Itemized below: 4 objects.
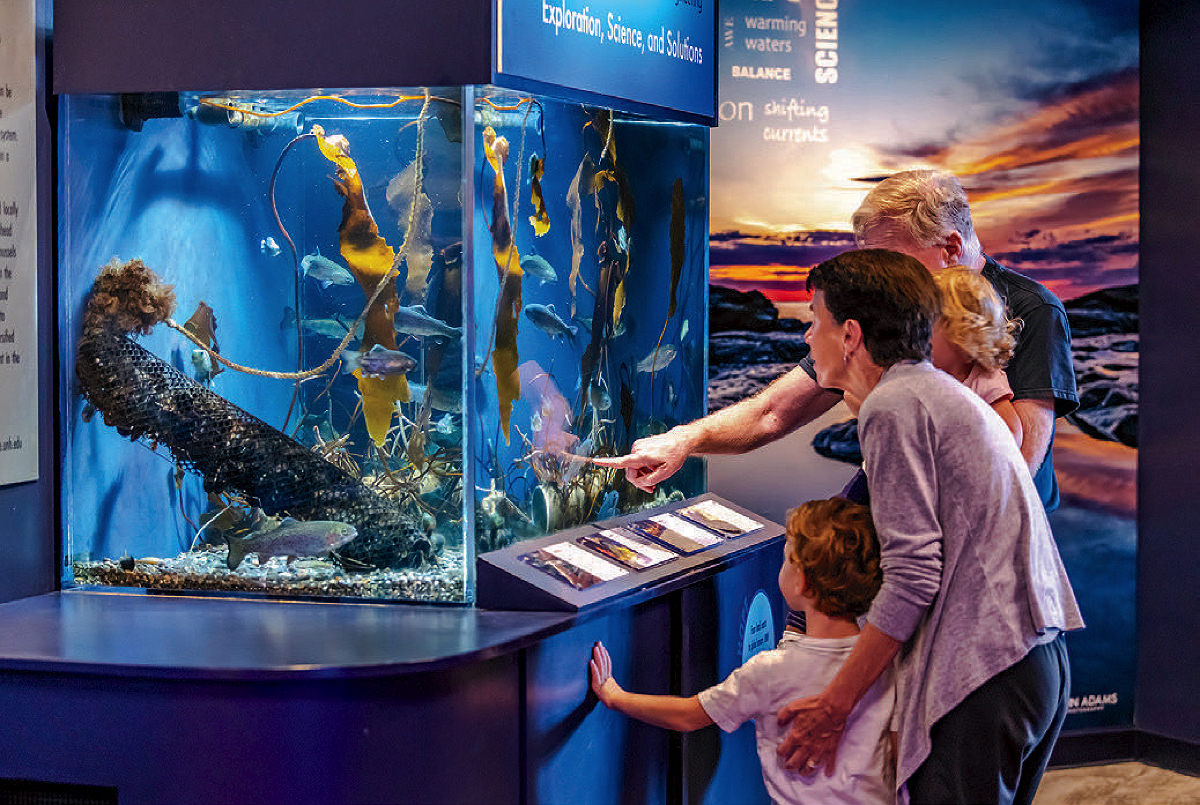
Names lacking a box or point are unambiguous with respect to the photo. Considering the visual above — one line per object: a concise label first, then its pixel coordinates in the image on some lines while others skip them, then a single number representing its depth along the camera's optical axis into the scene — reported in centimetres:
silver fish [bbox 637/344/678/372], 351
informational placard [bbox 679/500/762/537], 355
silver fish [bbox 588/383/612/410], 324
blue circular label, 349
